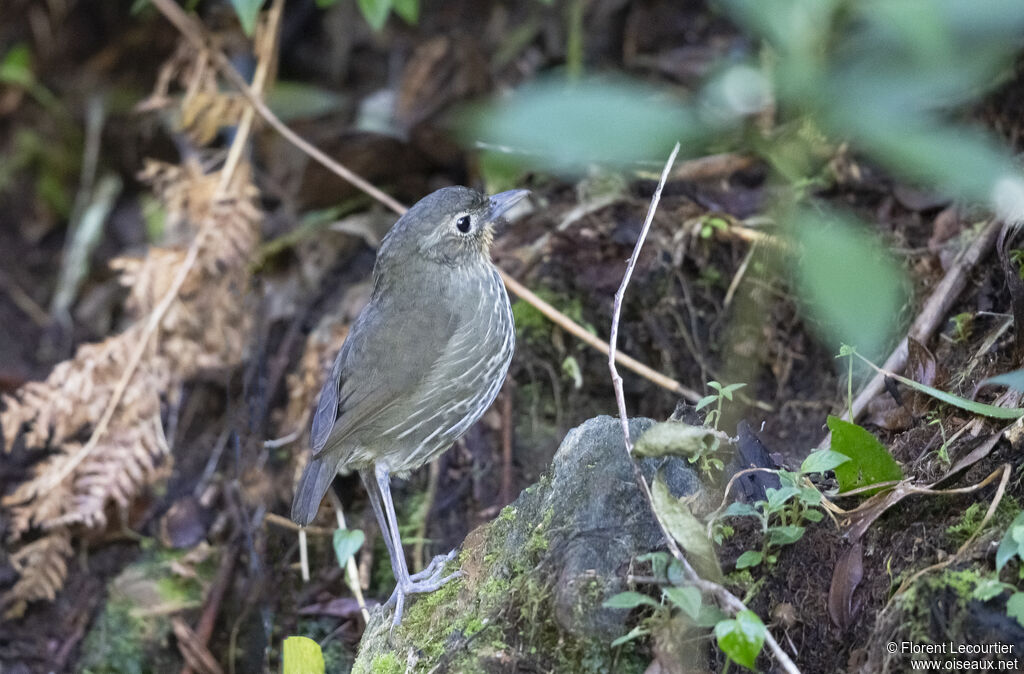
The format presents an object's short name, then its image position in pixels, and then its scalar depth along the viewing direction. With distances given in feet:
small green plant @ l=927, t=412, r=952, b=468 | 18.06
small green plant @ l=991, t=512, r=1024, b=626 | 14.43
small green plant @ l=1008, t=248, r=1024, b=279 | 21.34
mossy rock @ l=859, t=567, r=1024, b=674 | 14.76
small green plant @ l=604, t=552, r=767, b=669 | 14.56
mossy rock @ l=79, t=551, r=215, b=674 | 28.63
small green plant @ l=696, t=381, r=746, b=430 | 18.06
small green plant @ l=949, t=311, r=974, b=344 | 22.24
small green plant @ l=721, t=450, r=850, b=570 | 16.81
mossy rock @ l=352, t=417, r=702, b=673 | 17.12
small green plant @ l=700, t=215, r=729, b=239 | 28.60
